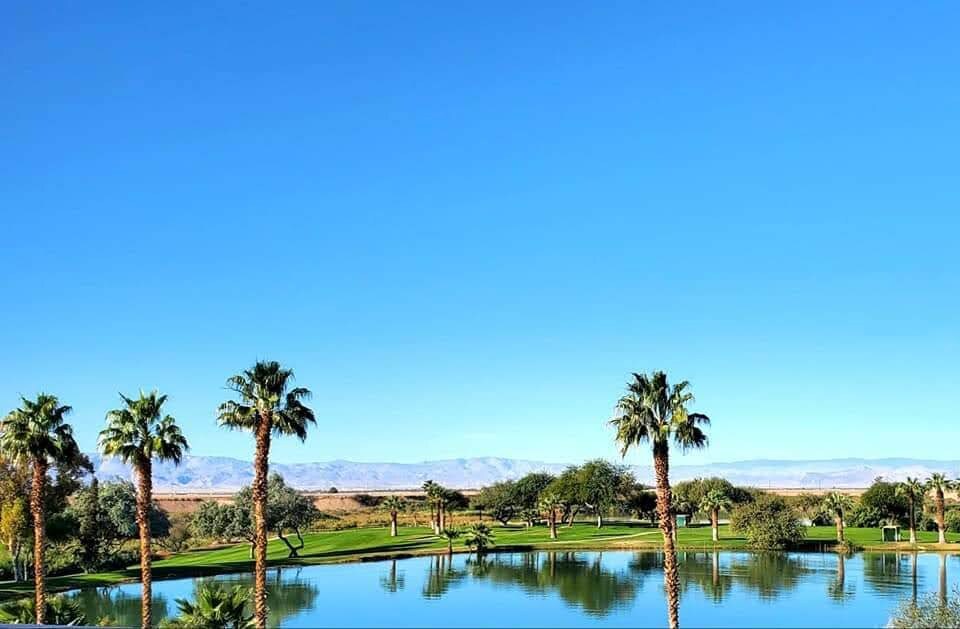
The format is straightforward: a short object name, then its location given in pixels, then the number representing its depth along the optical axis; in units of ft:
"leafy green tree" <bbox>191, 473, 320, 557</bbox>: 266.06
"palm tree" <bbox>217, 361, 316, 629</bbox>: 116.88
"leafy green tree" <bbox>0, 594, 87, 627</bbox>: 103.96
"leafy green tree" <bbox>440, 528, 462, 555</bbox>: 276.92
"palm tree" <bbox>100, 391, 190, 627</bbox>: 119.14
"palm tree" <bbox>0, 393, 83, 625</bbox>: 126.41
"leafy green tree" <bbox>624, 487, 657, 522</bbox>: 394.73
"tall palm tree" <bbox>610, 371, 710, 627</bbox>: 122.21
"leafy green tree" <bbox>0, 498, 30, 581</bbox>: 187.01
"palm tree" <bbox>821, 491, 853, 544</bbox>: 287.69
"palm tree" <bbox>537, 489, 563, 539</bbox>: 315.78
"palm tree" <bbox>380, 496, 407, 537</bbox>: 327.67
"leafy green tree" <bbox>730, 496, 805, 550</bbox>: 271.69
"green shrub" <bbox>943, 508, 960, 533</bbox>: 338.13
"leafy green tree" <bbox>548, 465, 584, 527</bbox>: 365.81
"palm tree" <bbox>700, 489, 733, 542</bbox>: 293.84
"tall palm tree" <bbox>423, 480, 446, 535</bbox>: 343.52
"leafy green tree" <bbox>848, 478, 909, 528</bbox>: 346.54
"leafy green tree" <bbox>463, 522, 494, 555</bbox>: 273.95
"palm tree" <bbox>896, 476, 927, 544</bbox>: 299.38
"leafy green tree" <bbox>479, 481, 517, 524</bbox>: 402.72
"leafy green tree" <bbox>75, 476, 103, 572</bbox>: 224.53
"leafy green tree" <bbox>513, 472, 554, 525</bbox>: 400.06
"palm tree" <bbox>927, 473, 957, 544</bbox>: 288.71
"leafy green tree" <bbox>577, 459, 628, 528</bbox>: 365.81
